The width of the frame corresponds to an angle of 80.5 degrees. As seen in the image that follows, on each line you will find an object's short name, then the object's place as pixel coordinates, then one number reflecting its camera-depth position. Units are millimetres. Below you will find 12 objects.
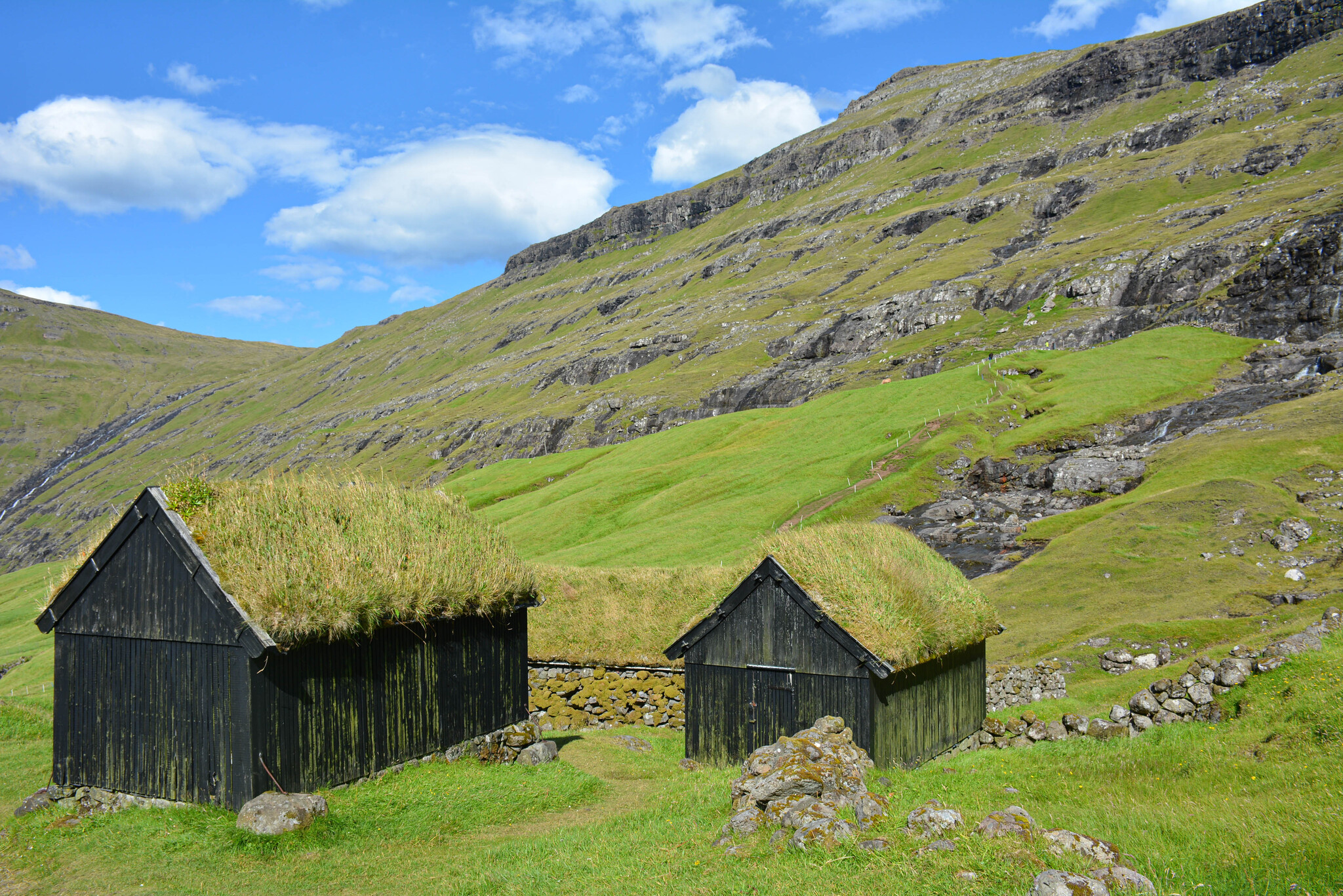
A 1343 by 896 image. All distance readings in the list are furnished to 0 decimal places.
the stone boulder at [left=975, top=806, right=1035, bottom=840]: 11859
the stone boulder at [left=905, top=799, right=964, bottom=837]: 12498
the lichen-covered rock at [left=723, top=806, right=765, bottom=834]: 14531
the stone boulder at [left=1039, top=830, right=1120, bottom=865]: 10949
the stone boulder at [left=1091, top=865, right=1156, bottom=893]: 9938
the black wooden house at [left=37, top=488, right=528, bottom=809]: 17984
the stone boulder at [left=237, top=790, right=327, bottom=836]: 16422
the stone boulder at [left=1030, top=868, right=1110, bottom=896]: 9750
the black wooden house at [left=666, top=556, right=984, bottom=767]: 23719
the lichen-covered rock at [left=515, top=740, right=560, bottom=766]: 24172
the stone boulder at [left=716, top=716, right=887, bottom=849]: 13422
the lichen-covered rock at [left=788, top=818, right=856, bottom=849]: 12981
